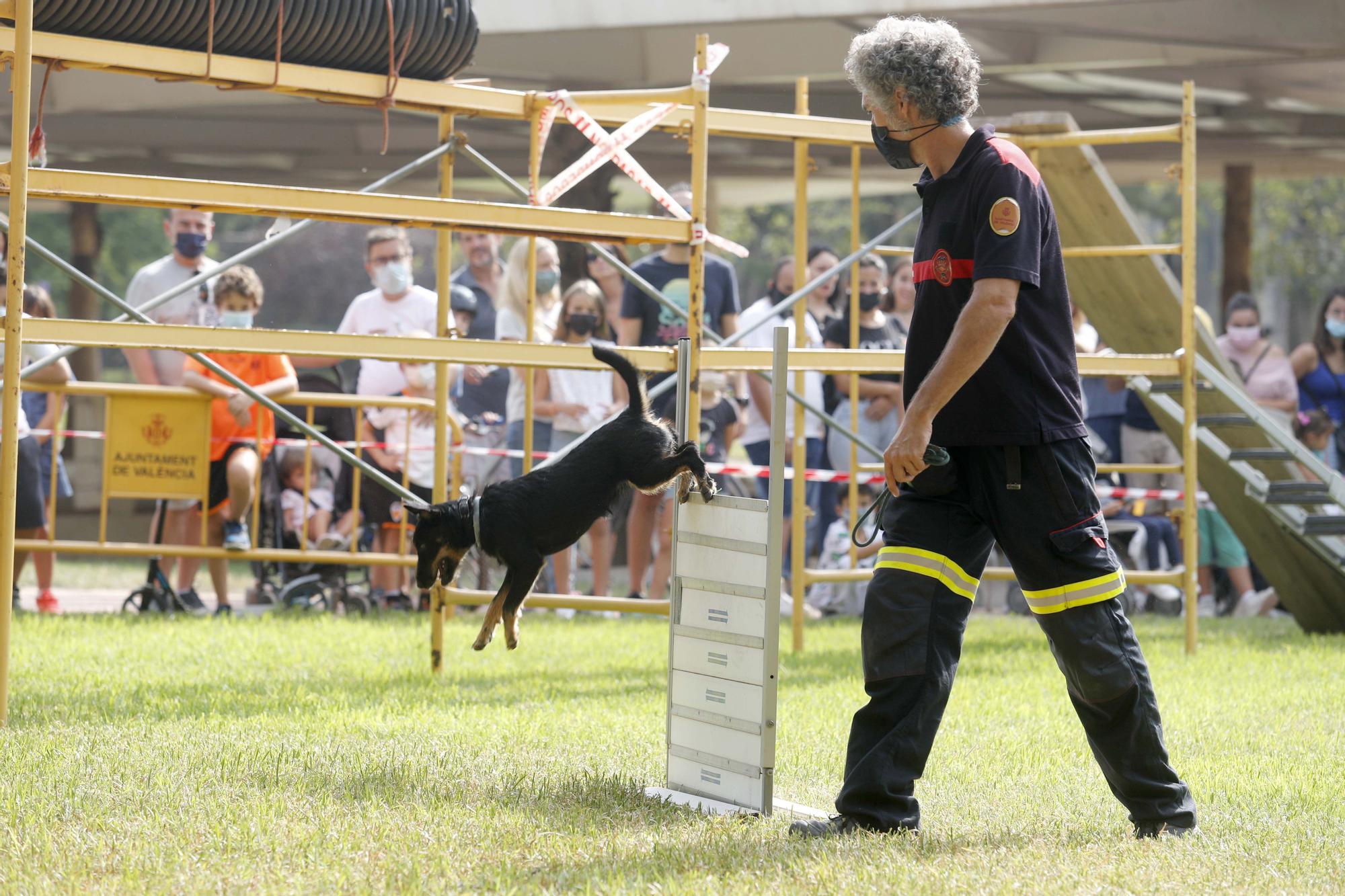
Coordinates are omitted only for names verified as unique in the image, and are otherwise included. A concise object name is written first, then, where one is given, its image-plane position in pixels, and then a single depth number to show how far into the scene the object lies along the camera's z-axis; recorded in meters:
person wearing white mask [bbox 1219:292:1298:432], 21.58
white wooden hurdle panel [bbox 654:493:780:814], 7.70
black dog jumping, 10.43
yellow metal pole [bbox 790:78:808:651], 15.02
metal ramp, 16.08
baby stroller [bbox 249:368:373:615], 18.64
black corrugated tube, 10.67
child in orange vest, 17.09
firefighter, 7.19
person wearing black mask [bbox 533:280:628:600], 18.31
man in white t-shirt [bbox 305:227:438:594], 19.05
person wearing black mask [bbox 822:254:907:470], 20.06
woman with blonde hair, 18.92
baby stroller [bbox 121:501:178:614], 17.61
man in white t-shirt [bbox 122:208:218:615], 18.08
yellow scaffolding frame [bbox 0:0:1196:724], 9.65
